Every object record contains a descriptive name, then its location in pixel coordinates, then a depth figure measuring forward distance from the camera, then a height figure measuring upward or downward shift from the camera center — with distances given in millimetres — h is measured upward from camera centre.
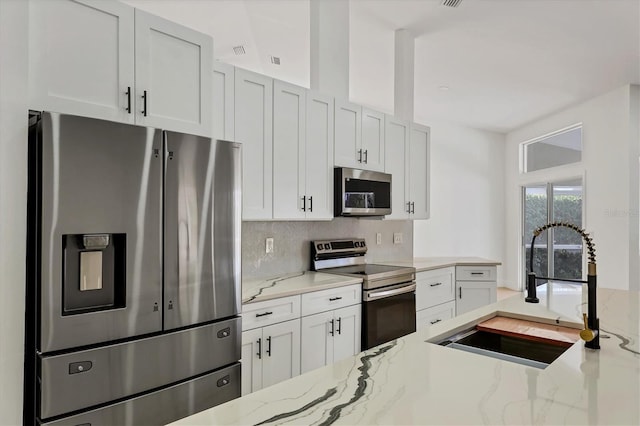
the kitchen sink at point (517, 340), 1641 -511
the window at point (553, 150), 6230 +1147
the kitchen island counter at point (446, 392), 918 -450
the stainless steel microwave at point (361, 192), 3268 +214
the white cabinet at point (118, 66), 1620 +677
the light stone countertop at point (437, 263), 3830 -449
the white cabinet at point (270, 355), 2309 -815
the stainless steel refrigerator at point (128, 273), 1498 -233
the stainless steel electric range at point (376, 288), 3055 -558
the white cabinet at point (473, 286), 4113 -689
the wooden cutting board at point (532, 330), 1664 -492
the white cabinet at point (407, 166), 3873 +511
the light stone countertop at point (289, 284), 2418 -454
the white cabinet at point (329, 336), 2648 -814
